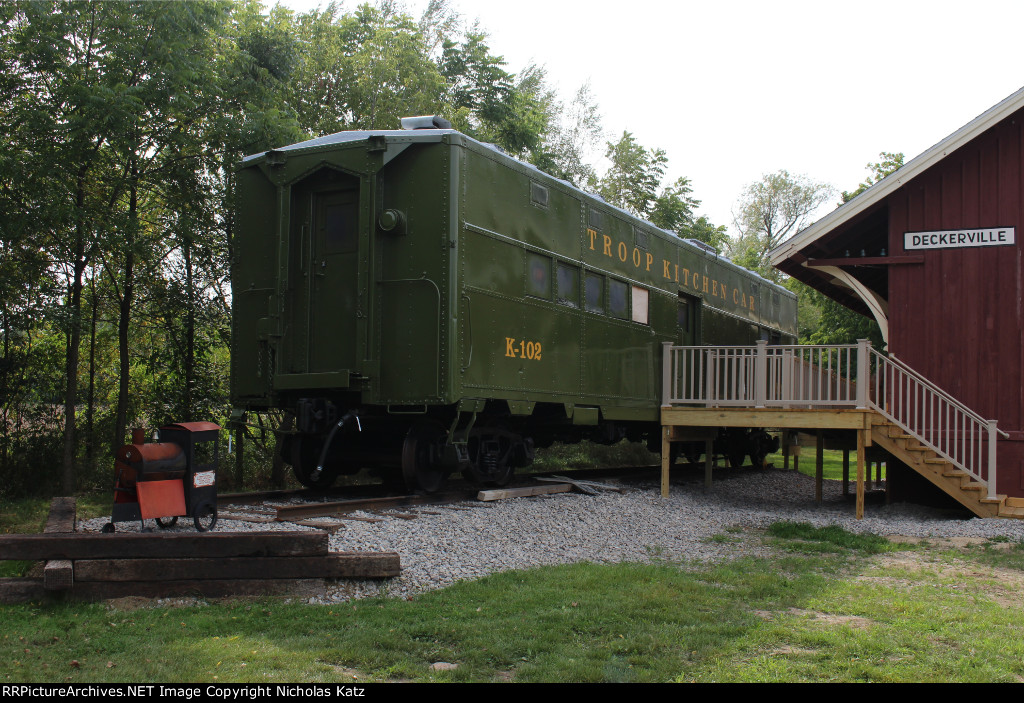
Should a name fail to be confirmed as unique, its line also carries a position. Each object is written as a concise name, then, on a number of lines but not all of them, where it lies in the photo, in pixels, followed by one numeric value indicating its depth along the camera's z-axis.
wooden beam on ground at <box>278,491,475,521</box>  7.96
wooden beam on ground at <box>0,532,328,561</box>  5.28
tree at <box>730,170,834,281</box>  54.53
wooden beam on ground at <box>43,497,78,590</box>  5.11
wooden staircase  10.56
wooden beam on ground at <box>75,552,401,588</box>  5.32
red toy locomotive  6.70
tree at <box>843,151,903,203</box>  30.15
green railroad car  9.37
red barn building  11.49
